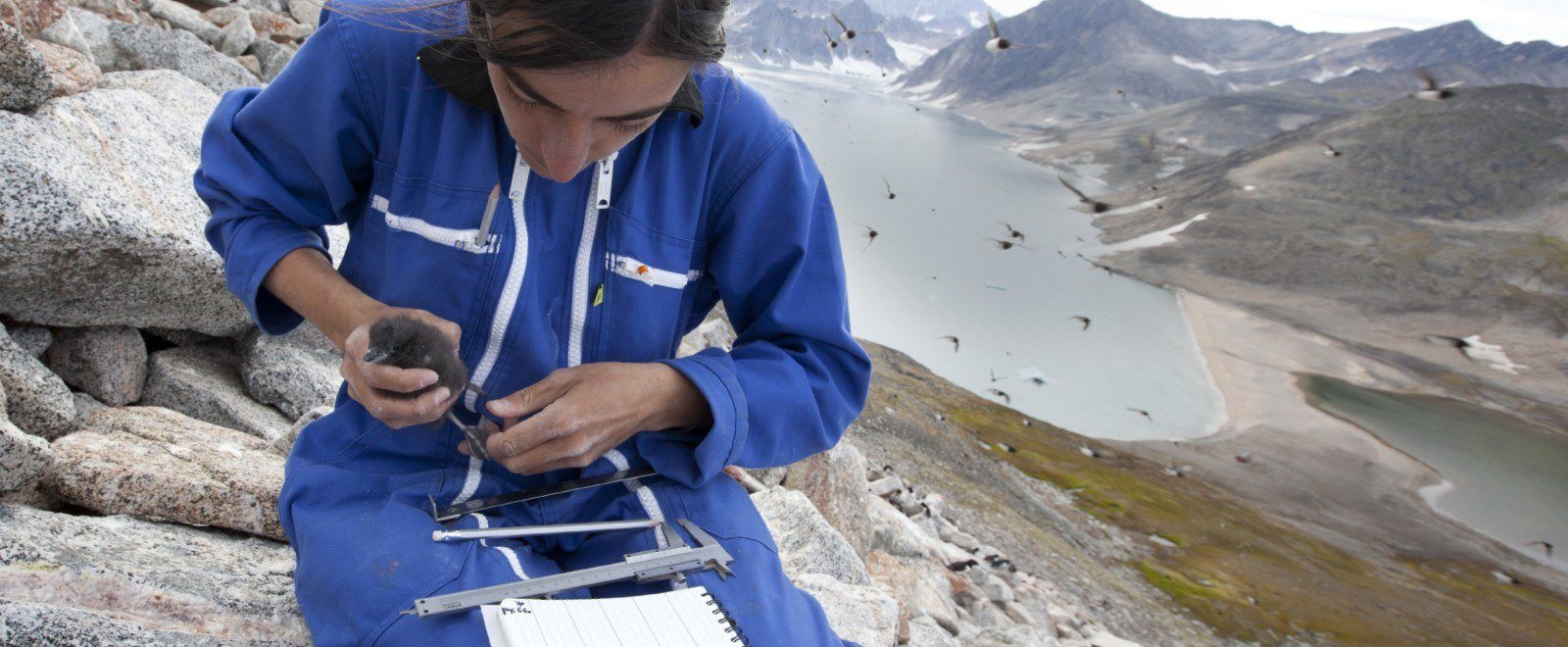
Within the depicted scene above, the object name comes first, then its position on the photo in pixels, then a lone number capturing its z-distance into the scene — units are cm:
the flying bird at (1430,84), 2995
